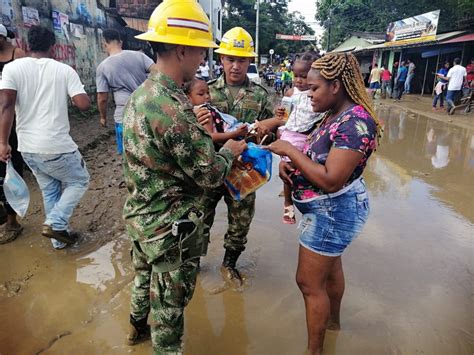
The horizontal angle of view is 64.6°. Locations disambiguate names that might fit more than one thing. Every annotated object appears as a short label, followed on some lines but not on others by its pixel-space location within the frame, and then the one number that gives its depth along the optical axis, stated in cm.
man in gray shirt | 473
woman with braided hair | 185
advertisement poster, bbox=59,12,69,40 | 851
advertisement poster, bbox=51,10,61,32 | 818
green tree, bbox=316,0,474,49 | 2661
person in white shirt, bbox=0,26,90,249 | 316
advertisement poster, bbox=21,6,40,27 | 696
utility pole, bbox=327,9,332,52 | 3300
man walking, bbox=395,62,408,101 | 1753
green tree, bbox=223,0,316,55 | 4156
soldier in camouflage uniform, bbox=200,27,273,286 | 287
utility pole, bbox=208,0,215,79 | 1345
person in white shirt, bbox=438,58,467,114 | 1202
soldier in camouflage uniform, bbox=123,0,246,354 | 167
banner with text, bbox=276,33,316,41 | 3592
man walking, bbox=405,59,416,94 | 1812
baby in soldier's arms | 236
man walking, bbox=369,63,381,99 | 1805
